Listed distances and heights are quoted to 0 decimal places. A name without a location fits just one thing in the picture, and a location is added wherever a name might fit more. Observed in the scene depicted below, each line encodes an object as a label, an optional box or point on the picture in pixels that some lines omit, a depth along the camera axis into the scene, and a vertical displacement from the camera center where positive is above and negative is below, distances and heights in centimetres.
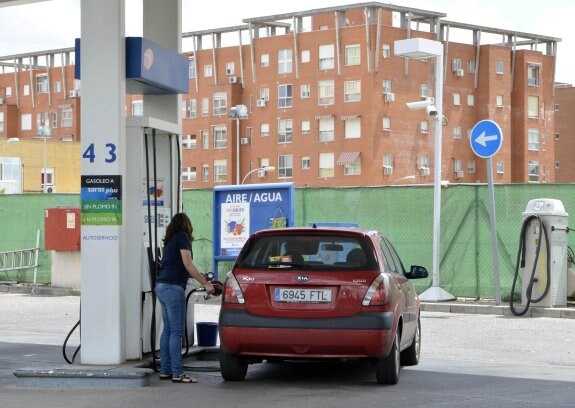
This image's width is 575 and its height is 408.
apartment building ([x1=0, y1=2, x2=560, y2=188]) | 9681 +608
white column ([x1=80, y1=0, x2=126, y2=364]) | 1211 +21
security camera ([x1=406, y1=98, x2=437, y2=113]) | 2864 +158
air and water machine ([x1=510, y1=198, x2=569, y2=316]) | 2127 -146
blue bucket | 1427 -193
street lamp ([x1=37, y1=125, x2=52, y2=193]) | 9381 +297
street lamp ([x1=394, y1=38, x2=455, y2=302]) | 2397 +102
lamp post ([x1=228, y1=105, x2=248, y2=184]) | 6412 +321
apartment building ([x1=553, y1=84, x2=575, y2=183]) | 12775 +395
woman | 1187 -111
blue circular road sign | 2307 +65
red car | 1123 -125
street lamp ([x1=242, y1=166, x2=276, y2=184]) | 10194 +21
